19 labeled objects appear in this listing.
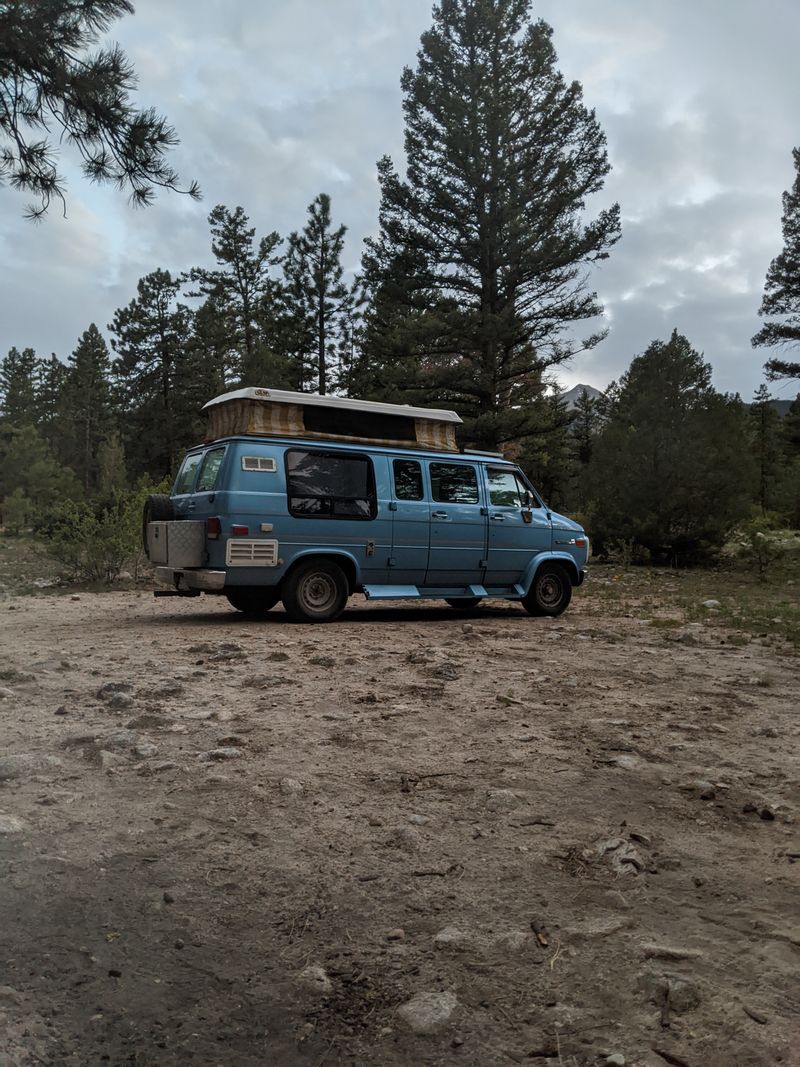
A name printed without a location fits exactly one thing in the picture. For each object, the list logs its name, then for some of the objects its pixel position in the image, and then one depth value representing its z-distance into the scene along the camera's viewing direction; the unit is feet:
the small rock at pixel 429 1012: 6.42
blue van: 28.81
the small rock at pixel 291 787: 11.47
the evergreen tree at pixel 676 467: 62.13
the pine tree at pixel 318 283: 117.70
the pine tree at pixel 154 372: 151.23
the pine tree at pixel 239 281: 142.92
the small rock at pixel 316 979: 6.92
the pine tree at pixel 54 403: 210.79
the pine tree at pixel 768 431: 176.22
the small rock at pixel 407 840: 9.78
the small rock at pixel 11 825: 9.93
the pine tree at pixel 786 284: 108.99
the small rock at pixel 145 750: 12.92
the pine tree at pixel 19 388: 219.82
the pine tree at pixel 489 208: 78.54
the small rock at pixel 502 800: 11.07
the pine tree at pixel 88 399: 197.36
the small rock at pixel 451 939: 7.62
